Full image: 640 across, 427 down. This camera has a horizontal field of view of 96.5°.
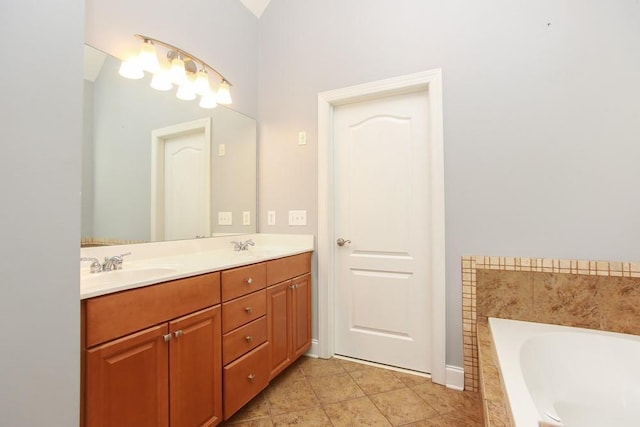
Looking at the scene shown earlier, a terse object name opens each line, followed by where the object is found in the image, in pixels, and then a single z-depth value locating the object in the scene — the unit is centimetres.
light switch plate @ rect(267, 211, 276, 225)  242
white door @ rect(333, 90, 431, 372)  200
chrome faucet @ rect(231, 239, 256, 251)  211
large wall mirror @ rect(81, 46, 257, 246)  145
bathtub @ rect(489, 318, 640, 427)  126
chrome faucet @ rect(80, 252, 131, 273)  135
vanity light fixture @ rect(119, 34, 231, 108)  159
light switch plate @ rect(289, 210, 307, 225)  230
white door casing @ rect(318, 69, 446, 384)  185
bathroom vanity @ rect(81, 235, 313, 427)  96
